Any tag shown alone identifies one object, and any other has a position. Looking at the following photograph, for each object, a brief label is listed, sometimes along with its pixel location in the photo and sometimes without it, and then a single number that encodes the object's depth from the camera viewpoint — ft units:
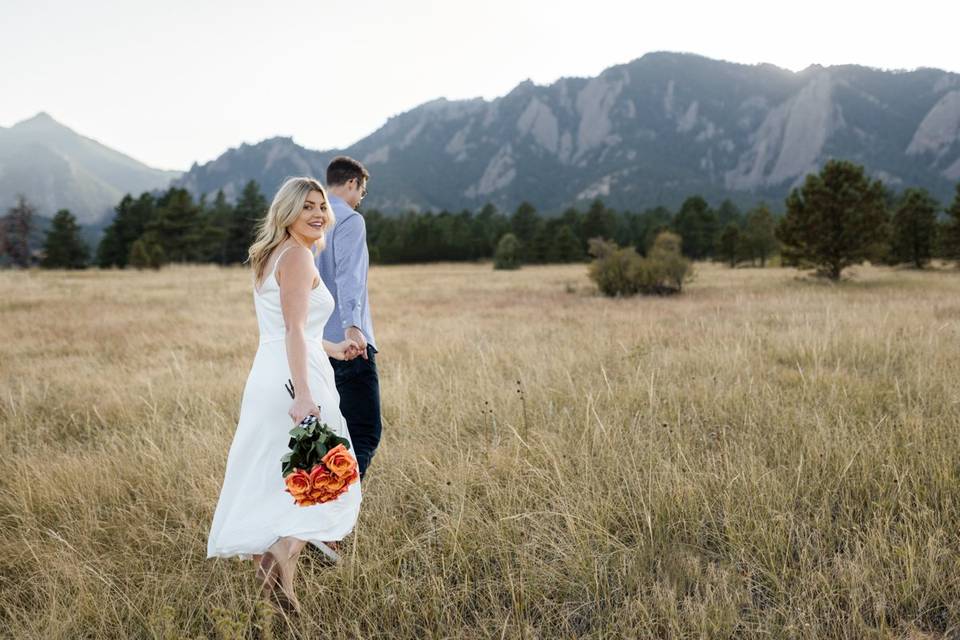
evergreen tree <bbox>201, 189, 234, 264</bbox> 169.68
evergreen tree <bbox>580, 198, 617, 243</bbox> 200.34
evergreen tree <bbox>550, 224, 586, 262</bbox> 183.11
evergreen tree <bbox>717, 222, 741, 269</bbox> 138.65
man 9.60
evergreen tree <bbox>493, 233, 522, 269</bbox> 145.38
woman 6.72
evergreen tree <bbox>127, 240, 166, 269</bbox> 124.26
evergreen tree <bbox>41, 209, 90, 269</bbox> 161.89
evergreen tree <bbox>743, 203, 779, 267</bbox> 133.08
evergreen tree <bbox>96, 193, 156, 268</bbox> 166.61
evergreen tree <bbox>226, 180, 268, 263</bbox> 181.68
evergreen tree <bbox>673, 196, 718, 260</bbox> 185.47
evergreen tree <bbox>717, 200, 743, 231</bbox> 217.38
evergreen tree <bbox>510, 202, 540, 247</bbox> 214.28
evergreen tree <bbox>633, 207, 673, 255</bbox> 181.10
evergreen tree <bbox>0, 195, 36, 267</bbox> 149.28
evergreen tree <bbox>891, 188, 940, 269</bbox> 95.86
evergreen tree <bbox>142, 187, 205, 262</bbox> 152.35
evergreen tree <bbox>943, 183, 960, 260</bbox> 83.41
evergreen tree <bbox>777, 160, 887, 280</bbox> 61.31
